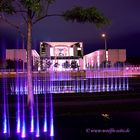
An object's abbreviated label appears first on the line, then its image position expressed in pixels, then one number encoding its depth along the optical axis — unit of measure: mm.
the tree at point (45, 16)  5981
